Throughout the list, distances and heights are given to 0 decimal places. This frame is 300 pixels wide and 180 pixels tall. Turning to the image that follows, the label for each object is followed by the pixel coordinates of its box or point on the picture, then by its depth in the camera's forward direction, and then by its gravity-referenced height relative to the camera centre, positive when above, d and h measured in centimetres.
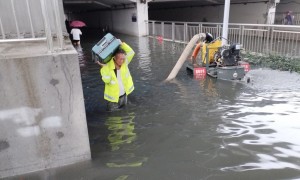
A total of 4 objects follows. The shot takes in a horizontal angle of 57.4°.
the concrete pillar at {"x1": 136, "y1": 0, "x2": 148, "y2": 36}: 2159 +17
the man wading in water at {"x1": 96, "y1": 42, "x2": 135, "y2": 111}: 496 -99
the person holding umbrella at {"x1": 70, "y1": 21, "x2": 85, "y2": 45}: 1514 -52
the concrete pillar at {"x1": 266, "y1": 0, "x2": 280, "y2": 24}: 2160 +8
